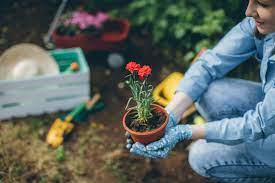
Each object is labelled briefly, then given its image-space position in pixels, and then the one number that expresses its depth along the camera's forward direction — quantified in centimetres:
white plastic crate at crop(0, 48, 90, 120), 276
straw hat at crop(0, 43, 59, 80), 283
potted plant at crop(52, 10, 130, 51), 329
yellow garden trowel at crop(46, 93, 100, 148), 268
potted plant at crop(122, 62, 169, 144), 176
